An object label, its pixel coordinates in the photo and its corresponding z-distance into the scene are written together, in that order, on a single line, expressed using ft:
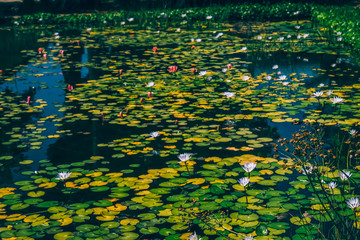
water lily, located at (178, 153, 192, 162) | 10.40
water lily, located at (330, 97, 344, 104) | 13.70
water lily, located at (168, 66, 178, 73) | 21.52
